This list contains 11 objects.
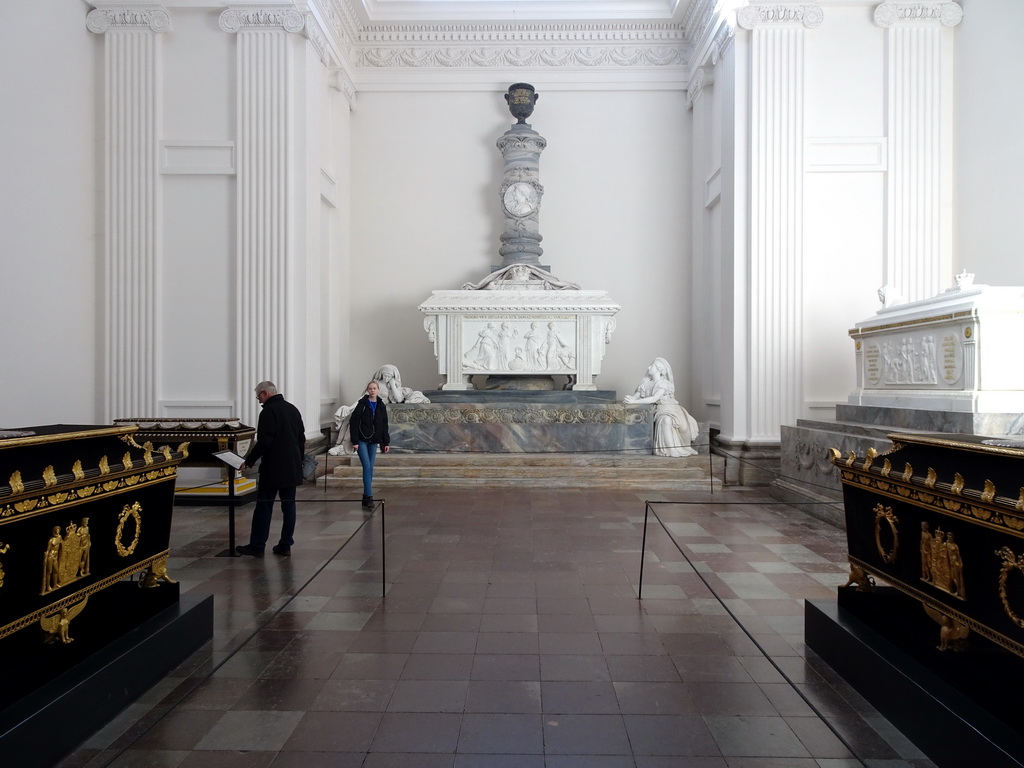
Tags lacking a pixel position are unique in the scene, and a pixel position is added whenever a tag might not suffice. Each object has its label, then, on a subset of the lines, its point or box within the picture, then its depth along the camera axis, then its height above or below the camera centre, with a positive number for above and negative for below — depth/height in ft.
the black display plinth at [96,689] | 7.61 -4.27
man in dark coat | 17.75 -2.58
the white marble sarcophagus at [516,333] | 35.60 +2.30
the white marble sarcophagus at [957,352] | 19.34 +0.74
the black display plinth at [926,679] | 7.34 -4.00
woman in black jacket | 24.14 -2.05
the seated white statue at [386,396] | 32.71 -1.09
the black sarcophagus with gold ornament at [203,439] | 23.53 -2.36
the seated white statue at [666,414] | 31.45 -1.96
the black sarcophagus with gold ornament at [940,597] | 7.34 -2.97
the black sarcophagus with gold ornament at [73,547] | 7.96 -2.48
